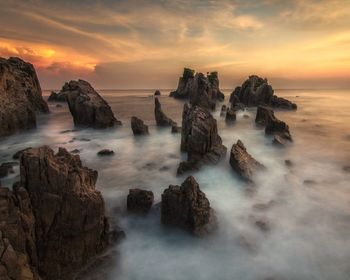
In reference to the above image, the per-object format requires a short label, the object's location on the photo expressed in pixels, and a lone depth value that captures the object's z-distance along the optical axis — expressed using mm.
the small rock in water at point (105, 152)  25031
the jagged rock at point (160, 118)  37394
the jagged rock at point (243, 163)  19042
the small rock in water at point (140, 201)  14555
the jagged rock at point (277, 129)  30245
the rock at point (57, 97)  87088
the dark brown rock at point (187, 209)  12891
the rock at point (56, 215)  10227
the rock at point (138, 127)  33000
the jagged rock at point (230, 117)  44306
